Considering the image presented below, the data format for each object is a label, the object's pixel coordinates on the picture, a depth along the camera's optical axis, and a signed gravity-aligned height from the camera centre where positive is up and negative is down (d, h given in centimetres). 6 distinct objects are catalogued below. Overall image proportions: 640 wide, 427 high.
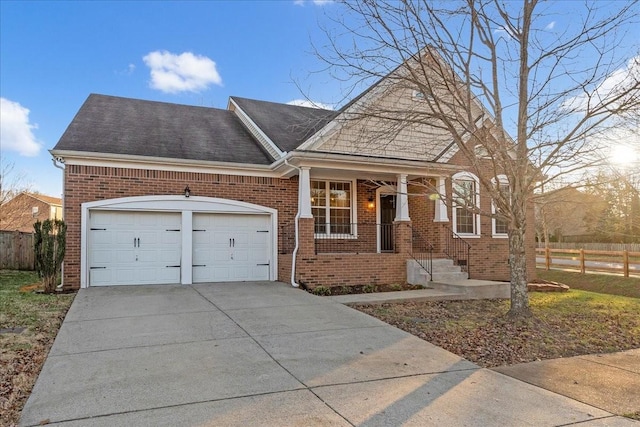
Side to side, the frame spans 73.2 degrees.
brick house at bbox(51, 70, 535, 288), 1043 +93
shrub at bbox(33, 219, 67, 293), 964 -23
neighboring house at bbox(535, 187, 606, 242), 3586 +79
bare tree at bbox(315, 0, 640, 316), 704 +224
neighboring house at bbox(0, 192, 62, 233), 2213 +192
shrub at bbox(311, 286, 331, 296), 988 -122
